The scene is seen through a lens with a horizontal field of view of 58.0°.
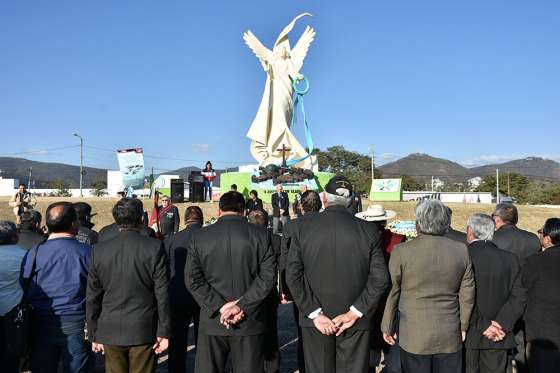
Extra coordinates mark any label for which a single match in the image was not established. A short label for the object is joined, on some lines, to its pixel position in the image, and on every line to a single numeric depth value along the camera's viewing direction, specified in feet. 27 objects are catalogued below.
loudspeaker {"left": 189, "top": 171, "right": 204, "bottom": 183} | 70.16
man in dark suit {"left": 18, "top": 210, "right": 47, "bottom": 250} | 16.61
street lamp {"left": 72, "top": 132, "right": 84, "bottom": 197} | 120.94
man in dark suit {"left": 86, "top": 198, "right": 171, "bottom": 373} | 11.43
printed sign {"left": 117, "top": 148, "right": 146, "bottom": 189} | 73.36
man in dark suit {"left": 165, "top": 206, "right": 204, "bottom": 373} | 14.43
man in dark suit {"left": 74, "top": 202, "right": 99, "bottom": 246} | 17.25
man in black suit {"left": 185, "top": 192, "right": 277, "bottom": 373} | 11.66
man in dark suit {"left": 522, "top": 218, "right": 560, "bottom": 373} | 12.42
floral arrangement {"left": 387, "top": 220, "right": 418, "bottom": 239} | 37.06
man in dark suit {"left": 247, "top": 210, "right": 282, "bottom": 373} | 13.89
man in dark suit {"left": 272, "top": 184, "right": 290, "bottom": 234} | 43.86
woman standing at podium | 70.74
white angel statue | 77.10
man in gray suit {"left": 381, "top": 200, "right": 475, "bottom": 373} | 10.95
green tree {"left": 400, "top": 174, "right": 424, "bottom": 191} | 242.99
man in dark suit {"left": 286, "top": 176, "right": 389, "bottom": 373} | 11.17
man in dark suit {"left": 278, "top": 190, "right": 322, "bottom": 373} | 12.33
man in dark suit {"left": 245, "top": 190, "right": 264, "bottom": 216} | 37.10
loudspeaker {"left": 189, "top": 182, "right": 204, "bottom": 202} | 69.41
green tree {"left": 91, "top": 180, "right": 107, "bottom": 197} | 200.80
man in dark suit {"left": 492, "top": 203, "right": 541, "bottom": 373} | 15.29
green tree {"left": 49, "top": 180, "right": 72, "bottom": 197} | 213.58
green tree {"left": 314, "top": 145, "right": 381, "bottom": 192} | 218.38
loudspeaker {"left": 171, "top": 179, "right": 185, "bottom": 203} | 66.80
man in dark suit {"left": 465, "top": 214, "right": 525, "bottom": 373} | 11.85
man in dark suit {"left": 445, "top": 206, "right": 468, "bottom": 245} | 15.74
